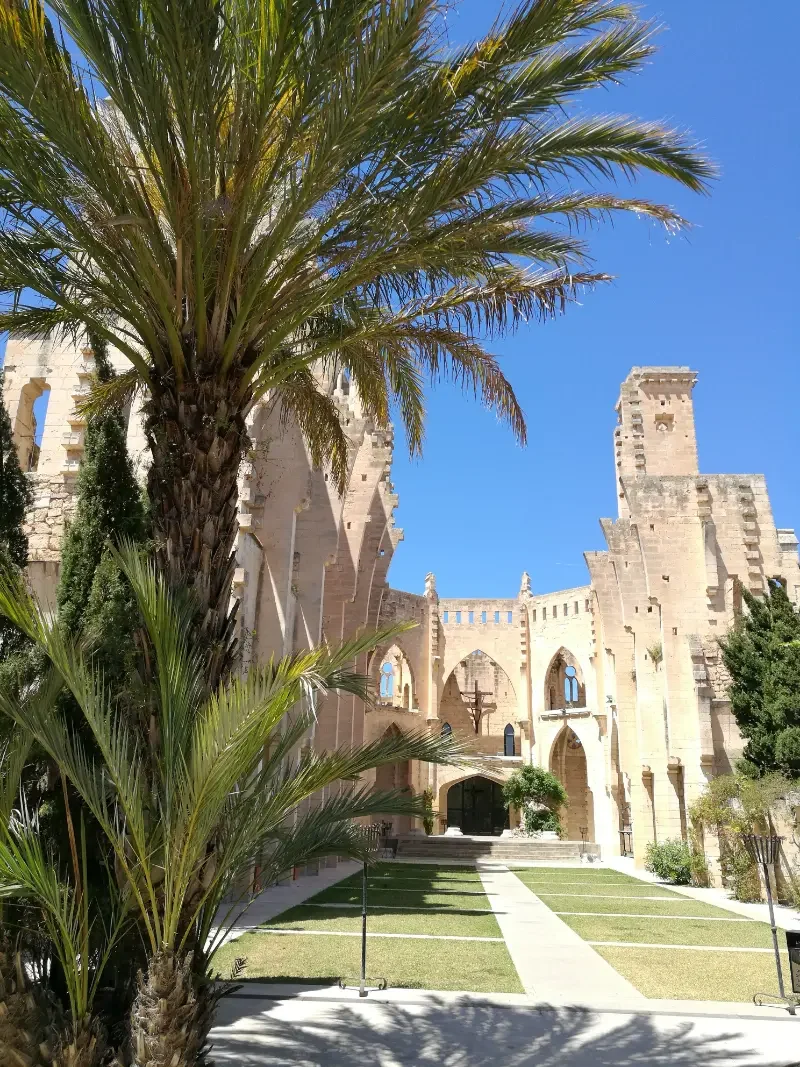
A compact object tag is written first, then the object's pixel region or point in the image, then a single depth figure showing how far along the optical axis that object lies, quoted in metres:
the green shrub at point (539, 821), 32.34
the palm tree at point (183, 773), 4.40
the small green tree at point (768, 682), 17.57
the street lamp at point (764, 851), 8.84
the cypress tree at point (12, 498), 8.20
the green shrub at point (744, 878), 17.34
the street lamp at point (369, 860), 5.88
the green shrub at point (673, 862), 20.59
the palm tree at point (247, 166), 4.87
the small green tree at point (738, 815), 16.81
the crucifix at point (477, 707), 41.22
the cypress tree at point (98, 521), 7.77
